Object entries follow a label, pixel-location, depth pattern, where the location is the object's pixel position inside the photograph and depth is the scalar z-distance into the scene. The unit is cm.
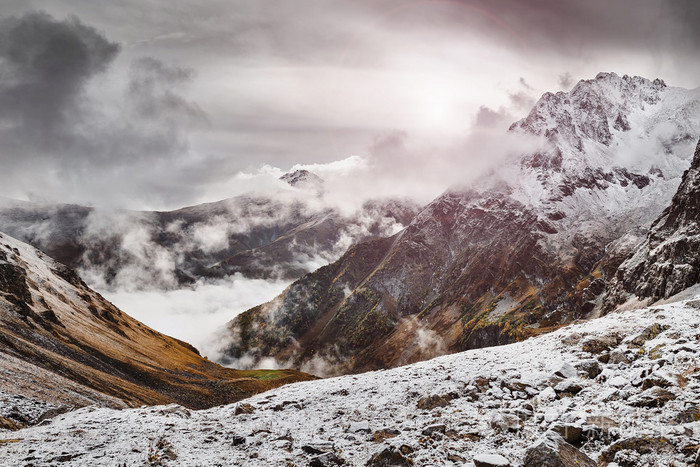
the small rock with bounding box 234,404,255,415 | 2791
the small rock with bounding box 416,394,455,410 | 2366
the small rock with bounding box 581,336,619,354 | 2526
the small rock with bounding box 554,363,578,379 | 2285
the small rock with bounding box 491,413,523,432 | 1811
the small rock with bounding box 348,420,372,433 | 2210
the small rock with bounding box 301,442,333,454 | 1968
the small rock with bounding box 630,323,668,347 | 2384
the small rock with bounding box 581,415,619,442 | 1545
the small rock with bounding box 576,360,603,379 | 2207
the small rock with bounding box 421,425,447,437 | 1961
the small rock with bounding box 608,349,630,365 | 2227
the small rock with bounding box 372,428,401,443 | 2060
